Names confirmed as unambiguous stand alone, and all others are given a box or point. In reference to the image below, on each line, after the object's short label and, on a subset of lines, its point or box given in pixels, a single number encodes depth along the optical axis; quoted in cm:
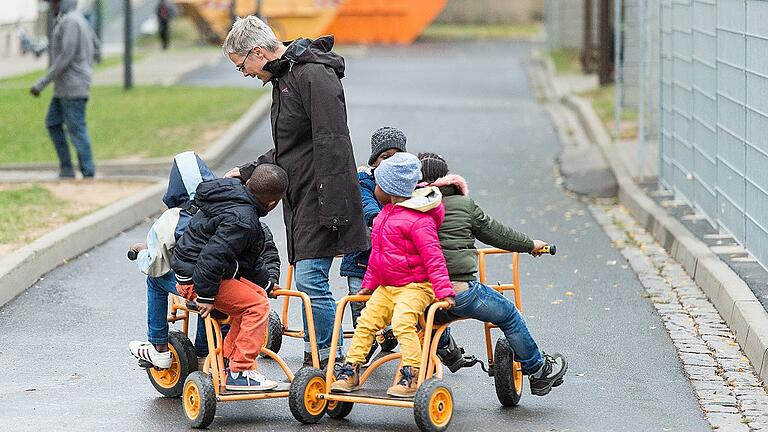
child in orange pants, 1216
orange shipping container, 8019
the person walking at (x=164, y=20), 7381
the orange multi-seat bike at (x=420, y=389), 1194
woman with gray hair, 1296
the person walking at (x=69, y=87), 2848
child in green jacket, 1257
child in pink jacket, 1225
